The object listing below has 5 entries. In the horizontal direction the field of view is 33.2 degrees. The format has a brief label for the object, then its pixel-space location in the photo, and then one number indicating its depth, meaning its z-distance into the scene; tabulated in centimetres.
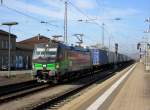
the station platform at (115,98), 1000
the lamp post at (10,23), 2113
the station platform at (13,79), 1826
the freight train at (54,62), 1781
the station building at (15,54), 4539
